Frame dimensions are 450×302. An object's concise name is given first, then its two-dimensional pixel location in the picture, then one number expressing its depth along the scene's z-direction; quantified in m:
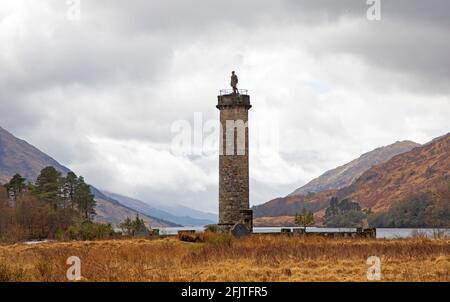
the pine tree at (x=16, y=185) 106.81
